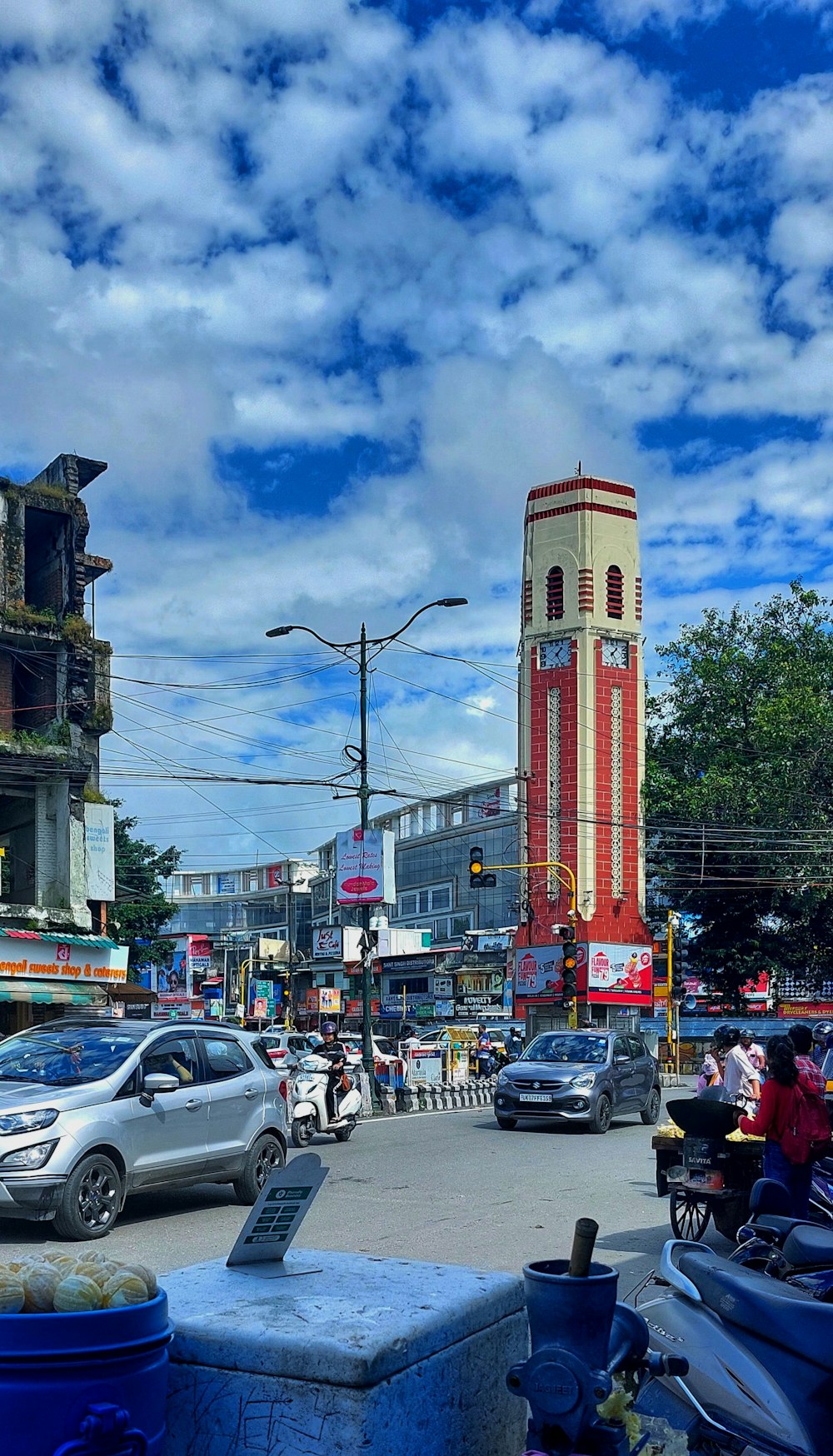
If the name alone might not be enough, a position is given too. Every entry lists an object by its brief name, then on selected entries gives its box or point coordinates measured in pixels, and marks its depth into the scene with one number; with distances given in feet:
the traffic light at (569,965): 98.27
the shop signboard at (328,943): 230.89
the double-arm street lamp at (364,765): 82.17
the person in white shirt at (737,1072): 51.49
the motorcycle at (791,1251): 16.03
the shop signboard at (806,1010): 167.32
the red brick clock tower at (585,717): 153.17
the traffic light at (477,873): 100.78
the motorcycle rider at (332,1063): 62.85
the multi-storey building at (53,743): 100.48
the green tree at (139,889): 197.67
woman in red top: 29.53
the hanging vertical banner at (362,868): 85.71
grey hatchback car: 66.59
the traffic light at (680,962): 160.15
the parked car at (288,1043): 110.01
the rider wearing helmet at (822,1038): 43.74
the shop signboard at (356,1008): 210.79
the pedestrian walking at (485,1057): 129.07
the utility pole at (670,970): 140.26
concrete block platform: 8.86
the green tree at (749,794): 148.87
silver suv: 32.37
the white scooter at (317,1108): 61.93
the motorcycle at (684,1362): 9.58
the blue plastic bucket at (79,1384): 7.79
